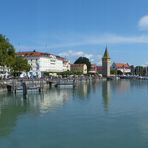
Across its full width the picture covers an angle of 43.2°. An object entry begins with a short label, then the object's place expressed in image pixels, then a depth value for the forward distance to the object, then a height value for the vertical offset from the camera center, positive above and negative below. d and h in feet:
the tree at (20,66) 161.46 +6.69
